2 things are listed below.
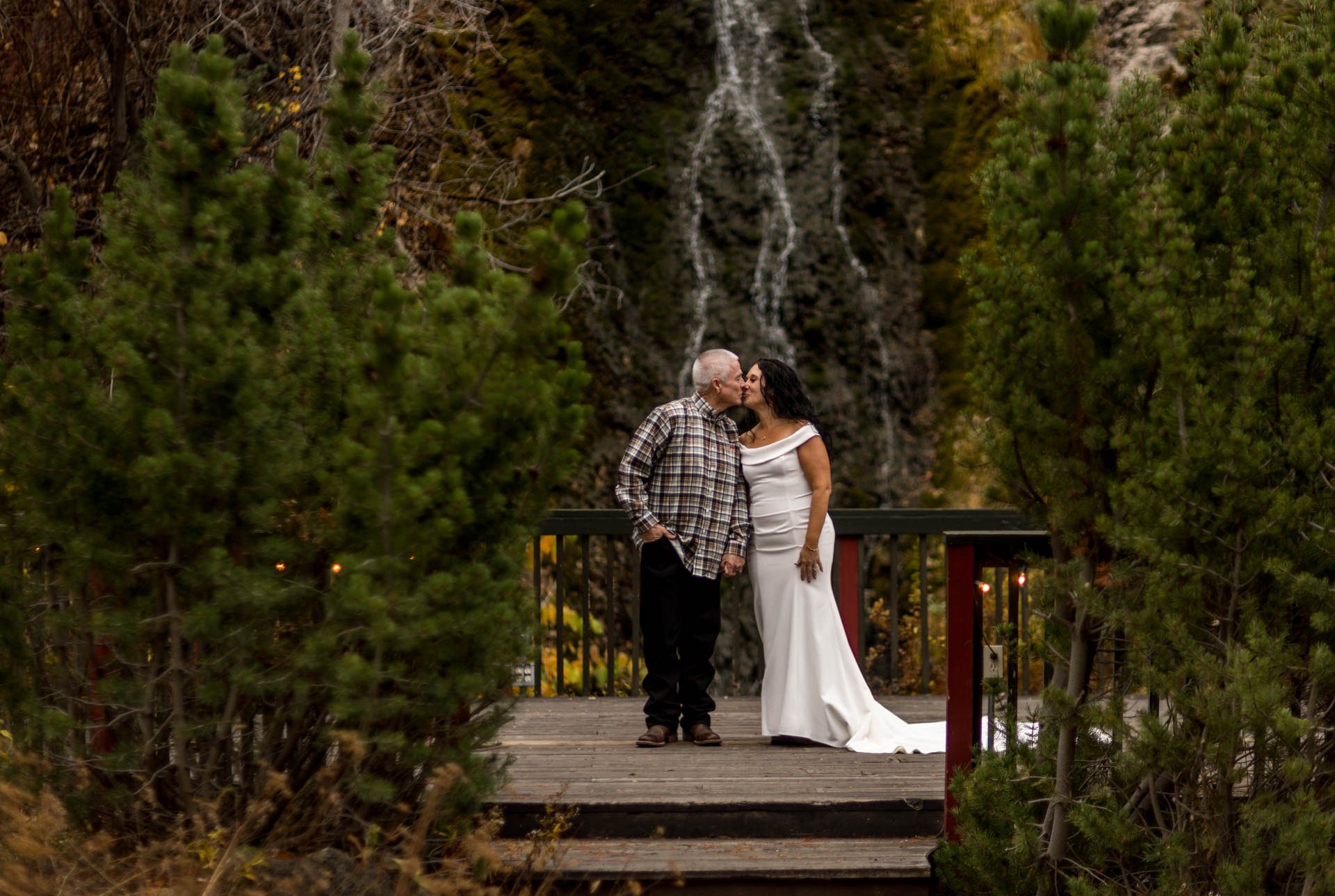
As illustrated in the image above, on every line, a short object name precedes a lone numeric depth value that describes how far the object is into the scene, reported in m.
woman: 14.29
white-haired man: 13.93
